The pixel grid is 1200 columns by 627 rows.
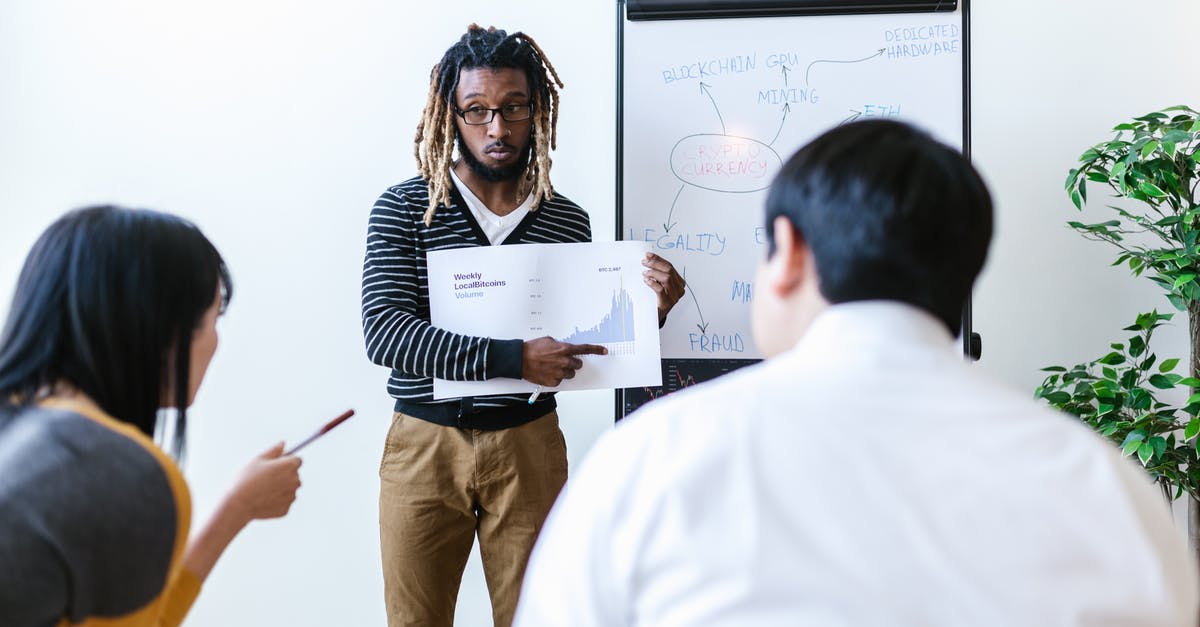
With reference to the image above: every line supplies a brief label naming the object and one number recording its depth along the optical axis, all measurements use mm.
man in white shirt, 641
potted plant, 2102
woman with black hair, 873
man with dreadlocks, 1864
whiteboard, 2158
